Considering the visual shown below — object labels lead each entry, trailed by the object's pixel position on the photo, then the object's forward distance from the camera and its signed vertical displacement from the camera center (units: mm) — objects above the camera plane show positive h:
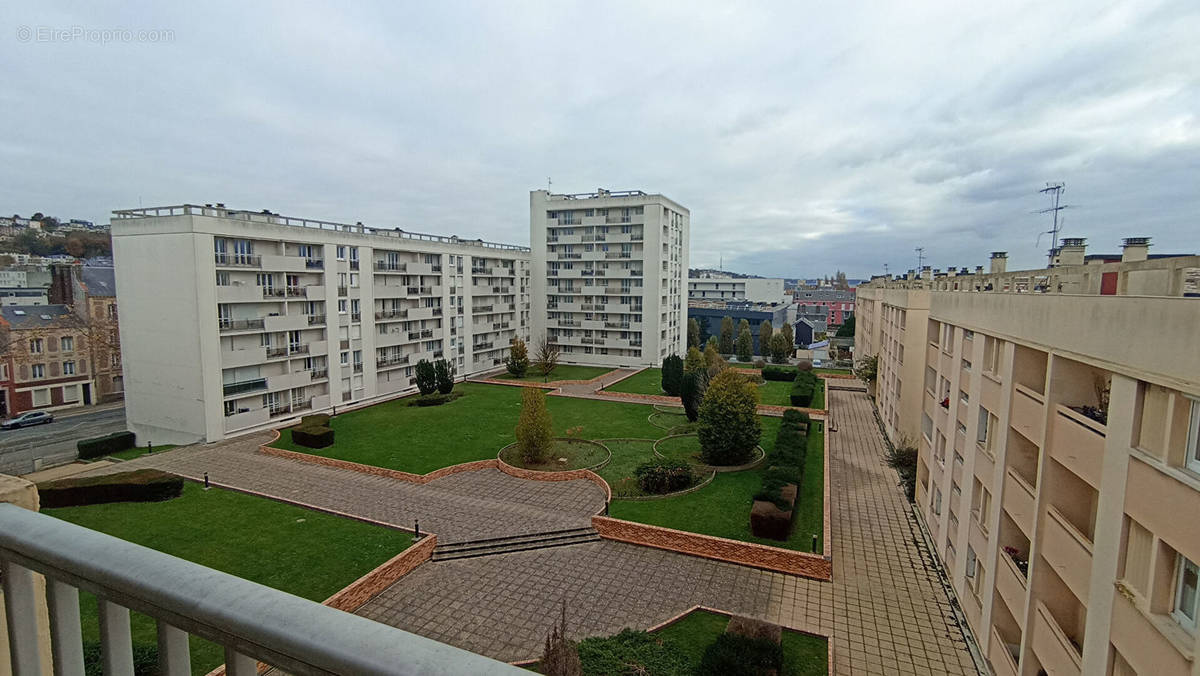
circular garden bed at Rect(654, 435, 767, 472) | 26422 -7953
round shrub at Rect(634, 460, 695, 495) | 23234 -7621
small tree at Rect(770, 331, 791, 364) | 61031 -6064
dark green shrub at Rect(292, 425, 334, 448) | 28859 -7543
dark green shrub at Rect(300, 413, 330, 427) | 30578 -7240
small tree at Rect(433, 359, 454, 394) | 40562 -6272
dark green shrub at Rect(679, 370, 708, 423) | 33500 -6037
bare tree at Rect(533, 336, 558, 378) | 49394 -6314
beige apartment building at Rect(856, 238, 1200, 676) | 7574 -3015
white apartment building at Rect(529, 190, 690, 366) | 55875 +1333
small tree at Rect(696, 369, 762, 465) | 25422 -5792
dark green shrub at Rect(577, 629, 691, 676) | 12828 -8394
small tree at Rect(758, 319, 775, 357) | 63488 -5393
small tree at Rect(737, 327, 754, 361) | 63812 -6238
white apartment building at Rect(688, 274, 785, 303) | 121650 -91
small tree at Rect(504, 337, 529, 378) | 48750 -6092
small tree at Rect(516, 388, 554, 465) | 26094 -6392
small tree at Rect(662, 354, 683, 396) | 41000 -6078
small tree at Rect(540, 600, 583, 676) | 11422 -7367
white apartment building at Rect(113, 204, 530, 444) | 29672 -1908
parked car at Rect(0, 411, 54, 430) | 38719 -9288
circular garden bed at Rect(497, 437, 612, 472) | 26391 -8041
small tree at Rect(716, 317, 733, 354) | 68250 -5659
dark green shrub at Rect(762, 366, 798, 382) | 50438 -7350
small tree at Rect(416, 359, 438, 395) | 40125 -6309
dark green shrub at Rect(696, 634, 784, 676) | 12367 -7958
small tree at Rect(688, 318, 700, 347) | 69250 -5463
